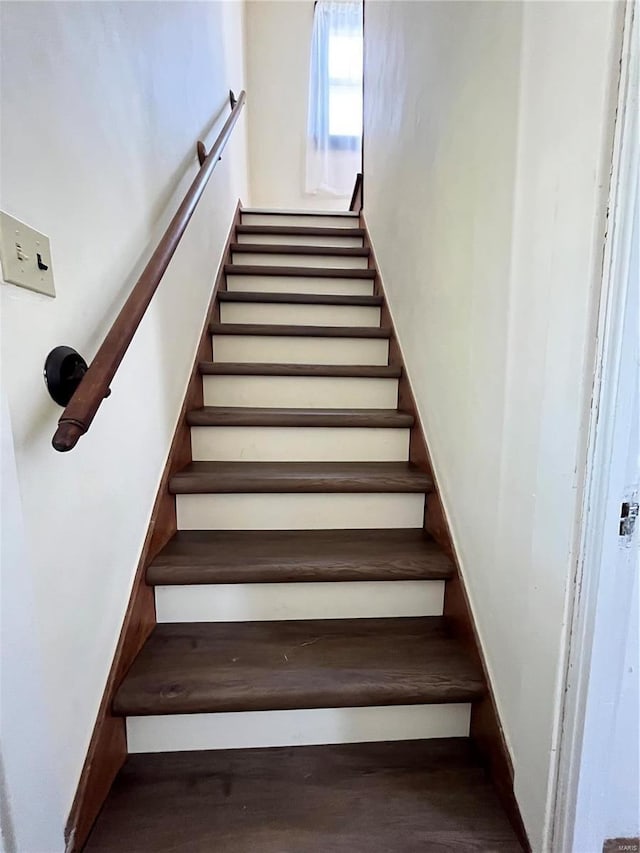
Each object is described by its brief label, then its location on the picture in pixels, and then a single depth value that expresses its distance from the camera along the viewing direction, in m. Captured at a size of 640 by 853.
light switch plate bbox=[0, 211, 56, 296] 0.67
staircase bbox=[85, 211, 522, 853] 0.91
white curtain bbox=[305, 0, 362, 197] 3.93
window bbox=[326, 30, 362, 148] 3.96
